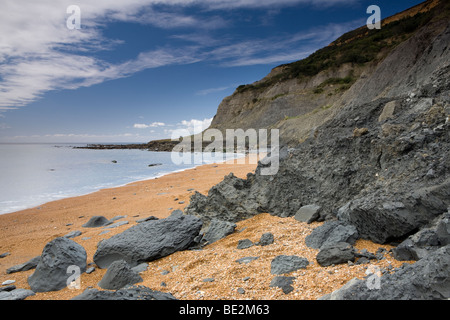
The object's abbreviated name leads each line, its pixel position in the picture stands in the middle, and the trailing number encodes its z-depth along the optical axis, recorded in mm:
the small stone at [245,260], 3771
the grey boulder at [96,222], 7812
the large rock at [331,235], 3701
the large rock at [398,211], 3125
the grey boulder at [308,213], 4895
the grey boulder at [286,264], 3266
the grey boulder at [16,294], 3581
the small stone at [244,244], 4406
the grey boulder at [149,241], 4551
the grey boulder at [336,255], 3178
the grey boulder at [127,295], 2463
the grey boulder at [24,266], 4816
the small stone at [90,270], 4412
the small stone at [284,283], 2816
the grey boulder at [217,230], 5199
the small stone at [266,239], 4348
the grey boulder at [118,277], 3629
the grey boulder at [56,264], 3902
